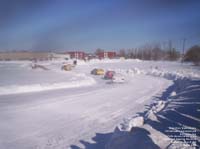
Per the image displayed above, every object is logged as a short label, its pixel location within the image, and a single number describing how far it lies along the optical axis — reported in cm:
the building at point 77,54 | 10962
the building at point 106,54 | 10883
